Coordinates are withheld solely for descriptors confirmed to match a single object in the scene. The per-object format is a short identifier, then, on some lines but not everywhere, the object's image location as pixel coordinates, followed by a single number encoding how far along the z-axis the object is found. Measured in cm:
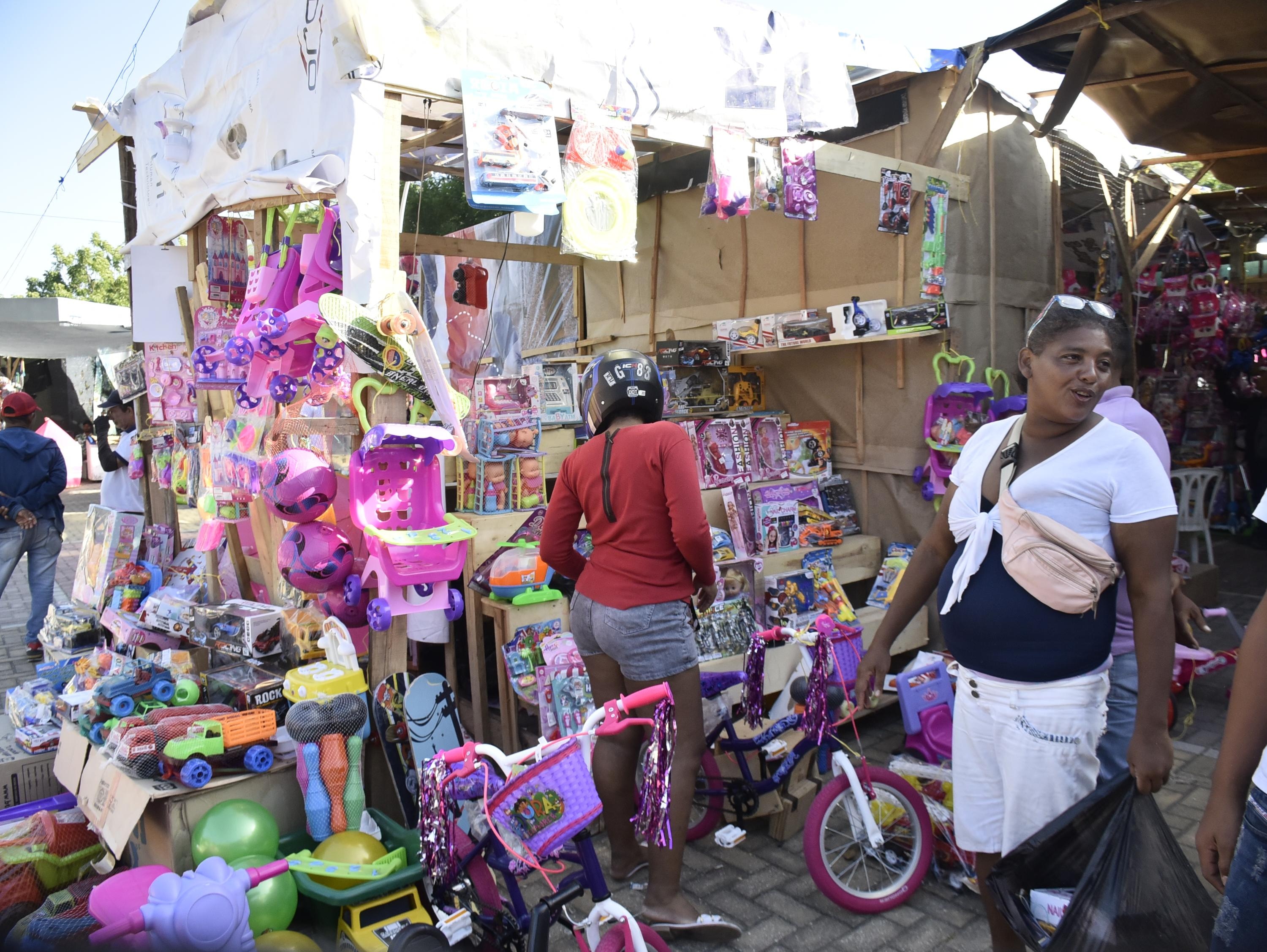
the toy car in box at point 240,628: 379
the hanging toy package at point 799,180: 437
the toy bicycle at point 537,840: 202
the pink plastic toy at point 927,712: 390
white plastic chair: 671
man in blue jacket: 620
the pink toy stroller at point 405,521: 319
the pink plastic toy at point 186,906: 238
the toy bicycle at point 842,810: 306
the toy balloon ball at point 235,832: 288
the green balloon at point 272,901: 272
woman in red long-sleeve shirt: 280
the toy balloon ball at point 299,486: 341
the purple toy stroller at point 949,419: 494
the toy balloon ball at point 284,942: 257
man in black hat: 644
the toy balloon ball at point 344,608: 355
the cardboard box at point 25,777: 396
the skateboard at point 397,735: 324
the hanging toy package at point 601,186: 374
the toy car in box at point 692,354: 564
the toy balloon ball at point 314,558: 345
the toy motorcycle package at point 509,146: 337
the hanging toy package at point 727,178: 411
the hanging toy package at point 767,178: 430
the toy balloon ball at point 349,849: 290
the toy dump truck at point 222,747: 303
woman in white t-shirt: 204
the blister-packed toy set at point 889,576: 507
